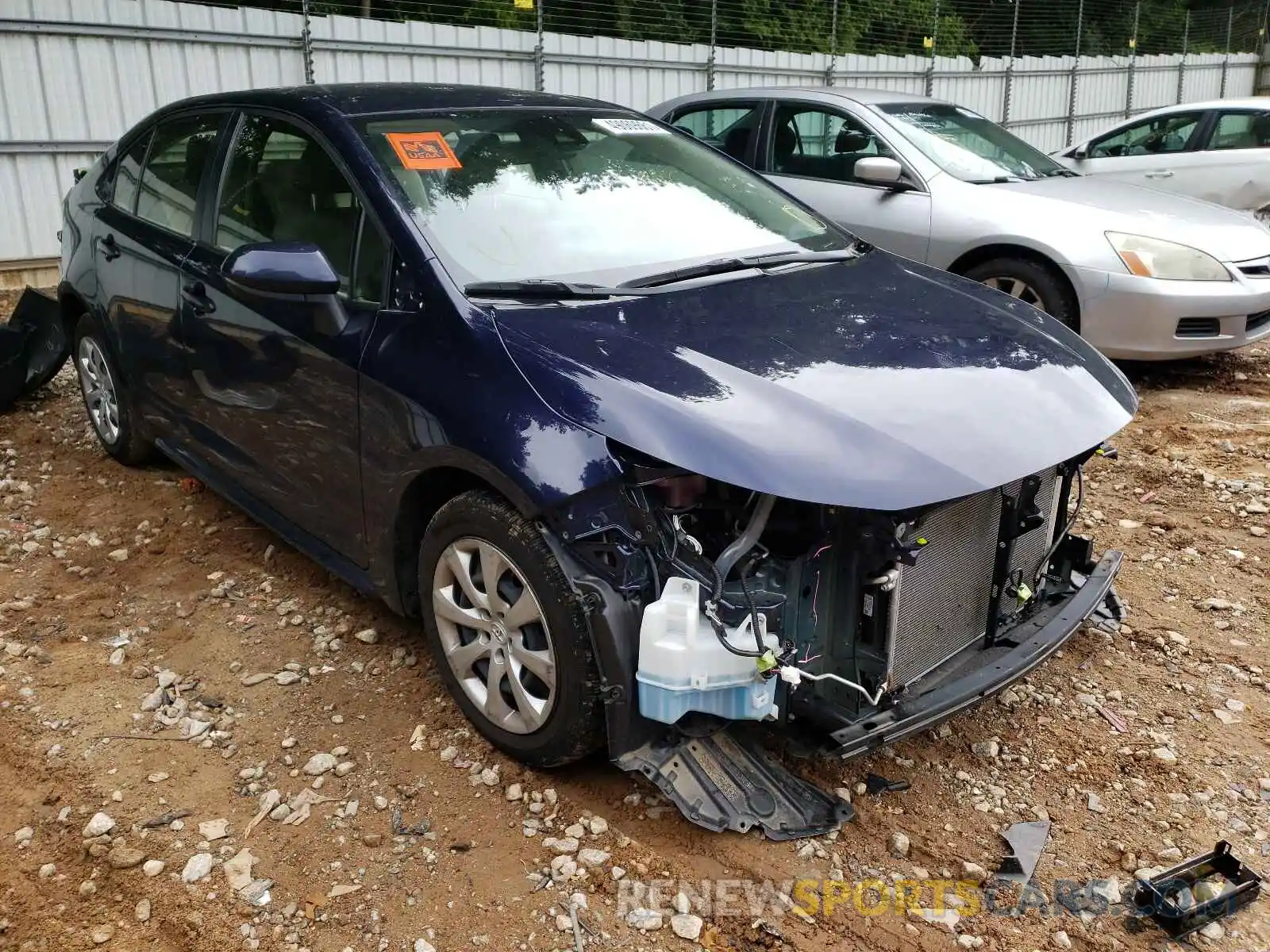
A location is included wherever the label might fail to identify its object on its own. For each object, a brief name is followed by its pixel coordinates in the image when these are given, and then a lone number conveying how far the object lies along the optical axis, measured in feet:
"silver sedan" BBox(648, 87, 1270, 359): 19.01
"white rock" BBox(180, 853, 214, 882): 8.34
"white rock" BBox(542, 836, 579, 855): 8.55
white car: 31.53
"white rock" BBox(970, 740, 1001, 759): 9.84
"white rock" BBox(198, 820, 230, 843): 8.78
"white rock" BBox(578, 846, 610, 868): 8.43
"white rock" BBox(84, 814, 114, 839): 8.80
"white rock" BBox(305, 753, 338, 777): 9.58
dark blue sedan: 8.09
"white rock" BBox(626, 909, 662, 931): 7.87
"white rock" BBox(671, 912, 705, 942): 7.77
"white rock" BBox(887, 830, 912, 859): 8.59
